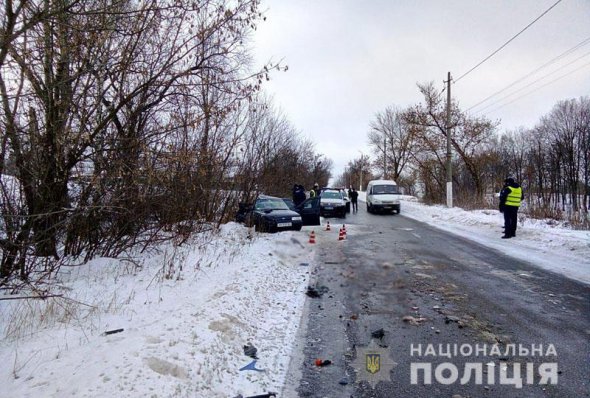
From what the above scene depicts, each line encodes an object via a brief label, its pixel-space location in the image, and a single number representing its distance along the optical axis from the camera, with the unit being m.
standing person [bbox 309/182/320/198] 23.52
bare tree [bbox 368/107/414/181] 56.78
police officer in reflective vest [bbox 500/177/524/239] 12.73
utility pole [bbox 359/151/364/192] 88.31
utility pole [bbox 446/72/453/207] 25.55
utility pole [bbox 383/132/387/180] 59.14
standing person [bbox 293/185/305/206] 20.95
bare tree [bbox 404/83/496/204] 31.69
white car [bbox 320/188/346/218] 23.86
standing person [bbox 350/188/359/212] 30.86
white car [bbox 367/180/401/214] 26.78
